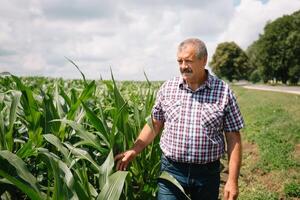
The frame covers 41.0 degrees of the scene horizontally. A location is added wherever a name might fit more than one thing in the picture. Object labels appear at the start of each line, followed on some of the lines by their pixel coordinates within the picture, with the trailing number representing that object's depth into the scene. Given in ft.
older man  8.84
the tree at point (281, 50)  144.56
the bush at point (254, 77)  270.14
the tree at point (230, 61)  227.20
